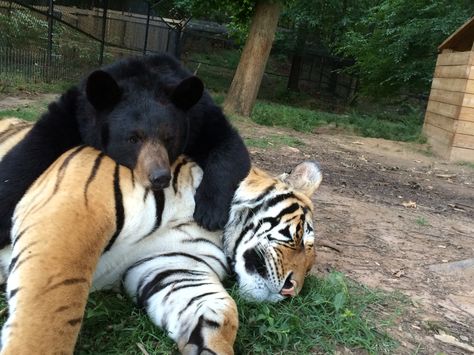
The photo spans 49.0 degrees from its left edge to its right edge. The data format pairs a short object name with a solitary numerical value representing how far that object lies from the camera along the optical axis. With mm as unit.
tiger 1948
